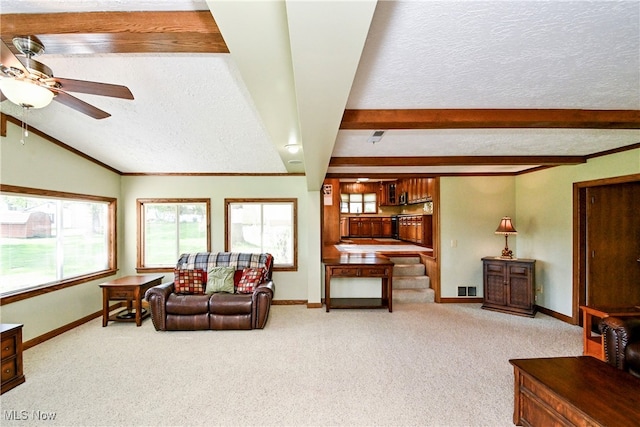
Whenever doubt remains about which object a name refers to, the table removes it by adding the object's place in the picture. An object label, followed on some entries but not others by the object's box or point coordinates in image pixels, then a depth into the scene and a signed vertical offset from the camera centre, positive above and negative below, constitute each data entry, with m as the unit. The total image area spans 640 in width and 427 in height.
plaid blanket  4.84 -0.66
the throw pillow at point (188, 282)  4.50 -0.93
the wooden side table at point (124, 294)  4.36 -1.08
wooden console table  4.98 -0.87
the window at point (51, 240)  3.60 -0.30
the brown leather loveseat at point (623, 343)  2.50 -1.05
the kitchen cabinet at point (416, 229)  7.85 -0.31
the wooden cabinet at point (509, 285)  4.79 -1.08
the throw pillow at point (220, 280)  4.51 -0.91
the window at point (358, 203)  11.55 +0.56
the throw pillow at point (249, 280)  4.51 -0.91
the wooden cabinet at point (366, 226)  11.29 -0.30
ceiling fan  1.77 +0.84
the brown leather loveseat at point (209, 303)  4.13 -1.14
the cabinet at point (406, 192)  7.39 +0.76
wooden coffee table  1.68 -1.05
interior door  4.29 -0.45
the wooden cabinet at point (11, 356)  2.72 -1.25
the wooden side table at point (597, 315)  3.10 -1.07
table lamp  5.04 -0.20
